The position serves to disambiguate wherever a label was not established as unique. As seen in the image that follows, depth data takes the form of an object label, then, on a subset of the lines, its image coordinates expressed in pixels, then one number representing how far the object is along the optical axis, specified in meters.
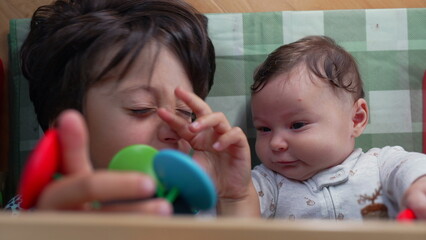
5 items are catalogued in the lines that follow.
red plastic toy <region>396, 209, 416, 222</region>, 0.62
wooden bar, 0.39
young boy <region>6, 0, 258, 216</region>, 0.74
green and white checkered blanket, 1.06
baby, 0.84
